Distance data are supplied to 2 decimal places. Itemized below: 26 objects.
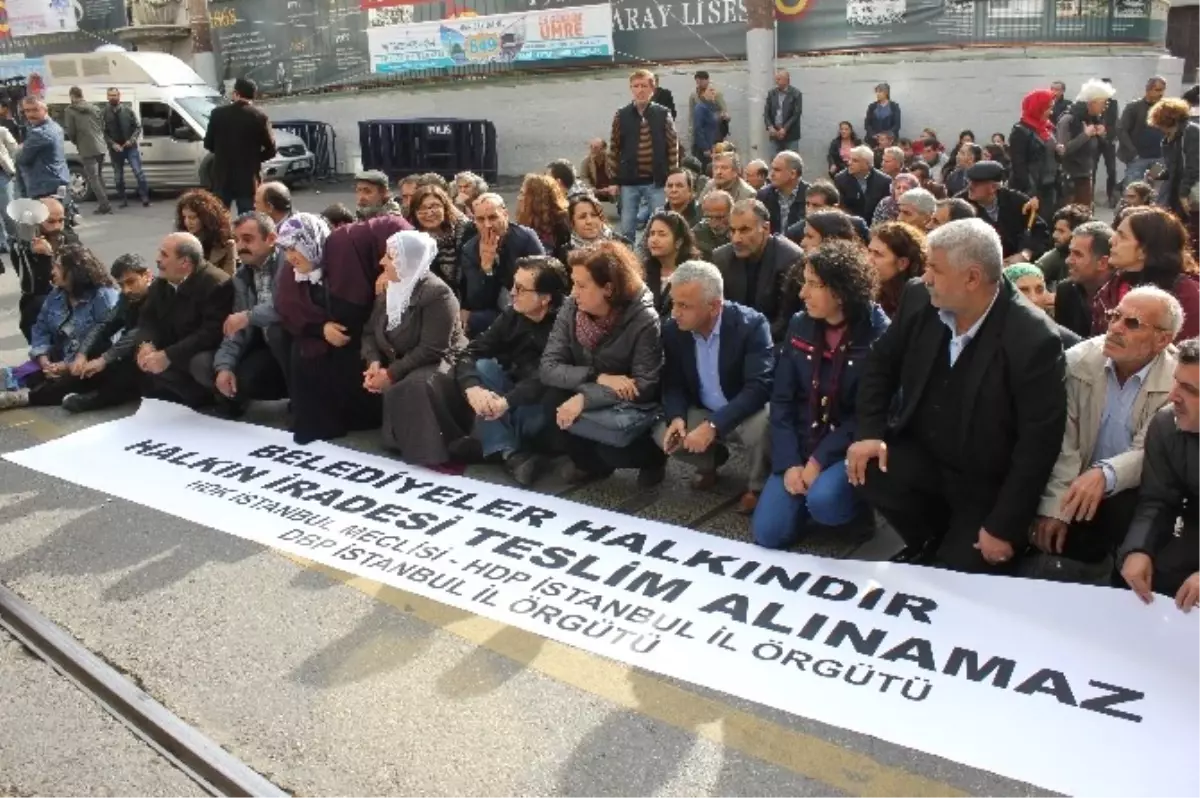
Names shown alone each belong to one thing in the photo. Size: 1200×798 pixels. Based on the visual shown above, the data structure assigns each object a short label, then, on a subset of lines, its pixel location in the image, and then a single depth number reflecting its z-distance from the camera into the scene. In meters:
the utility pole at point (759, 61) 16.30
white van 19.05
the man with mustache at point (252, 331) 6.83
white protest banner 3.40
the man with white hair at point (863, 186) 9.12
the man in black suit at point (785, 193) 8.31
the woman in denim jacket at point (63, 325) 7.53
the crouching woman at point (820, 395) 4.69
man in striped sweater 10.70
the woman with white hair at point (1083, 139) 11.30
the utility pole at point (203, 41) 24.16
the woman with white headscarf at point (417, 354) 5.97
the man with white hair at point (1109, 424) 4.05
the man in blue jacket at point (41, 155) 11.59
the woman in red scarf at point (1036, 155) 9.54
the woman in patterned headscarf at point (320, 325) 6.35
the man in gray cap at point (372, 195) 8.17
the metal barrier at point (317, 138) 21.72
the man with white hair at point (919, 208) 6.84
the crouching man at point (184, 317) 7.03
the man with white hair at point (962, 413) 4.05
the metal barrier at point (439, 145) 19.12
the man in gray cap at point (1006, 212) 7.55
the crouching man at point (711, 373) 5.22
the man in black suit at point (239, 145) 10.48
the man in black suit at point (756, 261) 6.33
